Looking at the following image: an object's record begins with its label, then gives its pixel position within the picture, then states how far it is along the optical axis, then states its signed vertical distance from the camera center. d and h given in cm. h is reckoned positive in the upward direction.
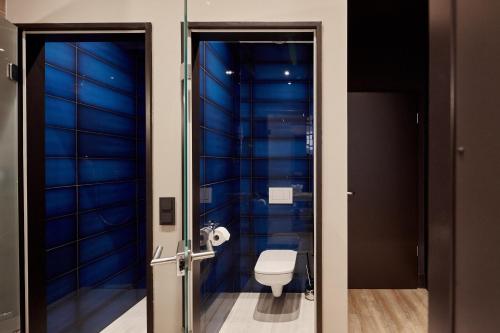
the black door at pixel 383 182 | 365 -20
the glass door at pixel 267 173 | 323 -10
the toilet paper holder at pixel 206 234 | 215 -46
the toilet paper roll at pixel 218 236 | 213 -46
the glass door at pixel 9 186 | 170 -11
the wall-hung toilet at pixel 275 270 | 288 -91
